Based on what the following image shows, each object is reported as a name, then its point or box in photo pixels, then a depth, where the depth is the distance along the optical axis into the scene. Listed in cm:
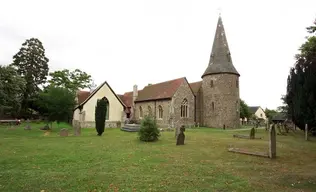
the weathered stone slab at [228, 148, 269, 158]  1131
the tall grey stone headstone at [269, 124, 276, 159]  1108
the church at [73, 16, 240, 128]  3338
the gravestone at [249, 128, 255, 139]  1906
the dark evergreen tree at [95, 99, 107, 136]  2177
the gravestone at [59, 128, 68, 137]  2040
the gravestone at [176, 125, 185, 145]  1523
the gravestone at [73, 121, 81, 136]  2128
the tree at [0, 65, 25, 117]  2713
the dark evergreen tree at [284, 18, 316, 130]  2095
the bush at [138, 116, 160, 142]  1683
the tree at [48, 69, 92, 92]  4807
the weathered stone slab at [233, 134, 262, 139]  1961
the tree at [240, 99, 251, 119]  6134
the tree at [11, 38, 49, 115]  4553
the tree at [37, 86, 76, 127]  2789
